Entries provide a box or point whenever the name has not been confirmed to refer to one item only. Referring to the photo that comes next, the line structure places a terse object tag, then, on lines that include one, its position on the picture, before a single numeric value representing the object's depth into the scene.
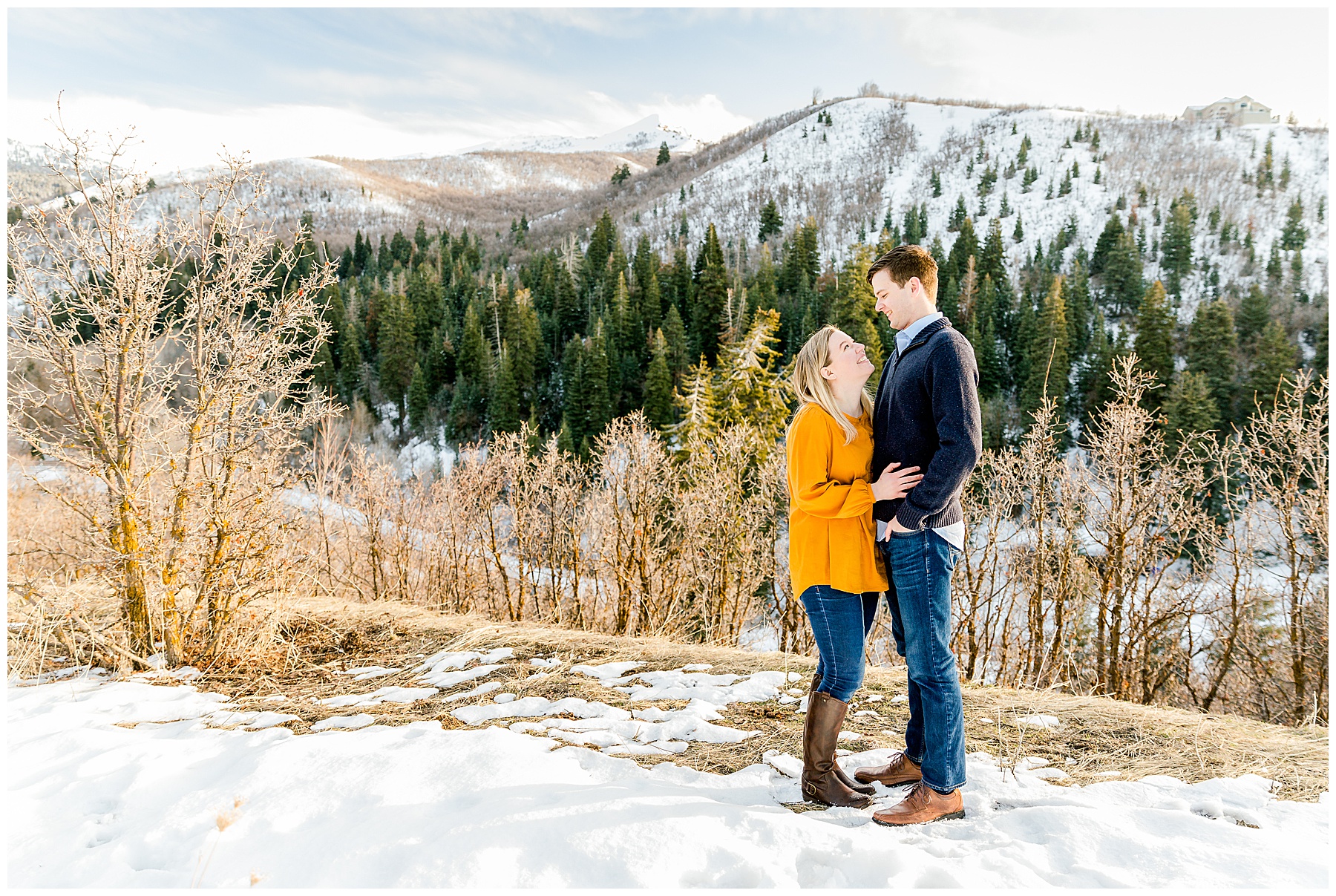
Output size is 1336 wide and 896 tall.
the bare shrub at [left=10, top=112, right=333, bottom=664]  4.88
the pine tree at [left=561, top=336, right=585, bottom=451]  46.03
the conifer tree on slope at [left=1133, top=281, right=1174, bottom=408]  40.78
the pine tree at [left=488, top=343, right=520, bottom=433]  47.53
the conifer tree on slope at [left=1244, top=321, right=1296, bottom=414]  37.47
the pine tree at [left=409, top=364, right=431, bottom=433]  54.94
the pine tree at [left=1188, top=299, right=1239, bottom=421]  40.91
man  2.61
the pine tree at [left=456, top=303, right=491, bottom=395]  52.06
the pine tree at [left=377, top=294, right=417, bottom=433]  56.72
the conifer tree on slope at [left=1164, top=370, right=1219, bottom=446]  35.06
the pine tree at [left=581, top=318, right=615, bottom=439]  45.19
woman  2.81
